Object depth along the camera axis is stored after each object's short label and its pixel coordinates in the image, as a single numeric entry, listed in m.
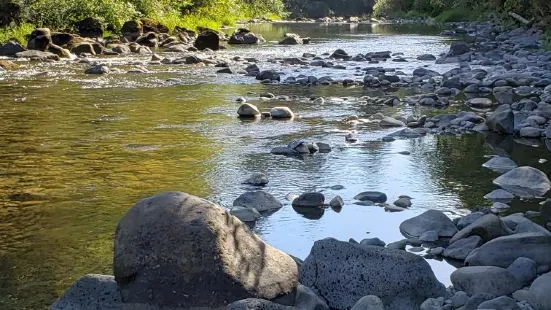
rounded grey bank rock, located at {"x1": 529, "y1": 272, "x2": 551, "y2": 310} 3.71
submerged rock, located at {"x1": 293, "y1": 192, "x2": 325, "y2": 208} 5.91
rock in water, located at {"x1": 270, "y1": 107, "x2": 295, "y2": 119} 10.52
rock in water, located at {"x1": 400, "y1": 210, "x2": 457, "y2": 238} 5.12
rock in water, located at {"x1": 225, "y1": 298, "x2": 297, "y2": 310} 3.28
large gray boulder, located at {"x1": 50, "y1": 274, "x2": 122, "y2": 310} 3.79
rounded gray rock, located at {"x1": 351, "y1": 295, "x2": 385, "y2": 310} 3.59
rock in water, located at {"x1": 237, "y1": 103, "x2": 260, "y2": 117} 10.69
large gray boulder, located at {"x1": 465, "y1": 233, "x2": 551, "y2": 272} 4.32
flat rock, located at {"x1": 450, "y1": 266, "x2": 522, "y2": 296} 3.95
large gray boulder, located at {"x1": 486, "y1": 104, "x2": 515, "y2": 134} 9.02
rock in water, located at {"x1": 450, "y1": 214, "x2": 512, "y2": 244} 4.79
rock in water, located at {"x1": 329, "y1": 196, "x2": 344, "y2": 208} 5.91
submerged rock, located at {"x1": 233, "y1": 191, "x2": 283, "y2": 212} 5.79
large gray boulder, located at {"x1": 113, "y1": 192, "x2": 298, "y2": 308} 3.77
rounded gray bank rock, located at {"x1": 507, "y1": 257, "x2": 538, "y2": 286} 4.11
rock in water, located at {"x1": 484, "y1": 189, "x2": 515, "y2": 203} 6.08
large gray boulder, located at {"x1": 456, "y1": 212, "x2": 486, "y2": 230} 5.25
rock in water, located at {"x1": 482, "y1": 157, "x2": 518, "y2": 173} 7.25
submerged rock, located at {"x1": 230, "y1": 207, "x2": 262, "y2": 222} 5.52
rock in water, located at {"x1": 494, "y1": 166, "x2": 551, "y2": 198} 6.25
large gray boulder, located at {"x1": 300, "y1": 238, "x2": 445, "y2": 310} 3.98
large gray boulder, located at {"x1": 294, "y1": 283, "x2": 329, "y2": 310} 3.89
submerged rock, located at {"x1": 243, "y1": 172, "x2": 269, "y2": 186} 6.62
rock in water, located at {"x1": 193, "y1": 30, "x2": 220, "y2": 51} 24.64
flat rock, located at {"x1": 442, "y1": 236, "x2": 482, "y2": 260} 4.65
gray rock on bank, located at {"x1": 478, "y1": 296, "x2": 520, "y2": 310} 3.52
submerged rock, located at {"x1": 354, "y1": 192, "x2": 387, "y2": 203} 6.11
